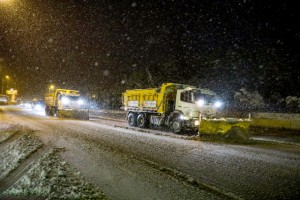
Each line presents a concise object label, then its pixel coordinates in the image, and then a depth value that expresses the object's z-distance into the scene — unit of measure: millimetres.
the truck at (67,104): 20743
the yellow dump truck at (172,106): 12390
